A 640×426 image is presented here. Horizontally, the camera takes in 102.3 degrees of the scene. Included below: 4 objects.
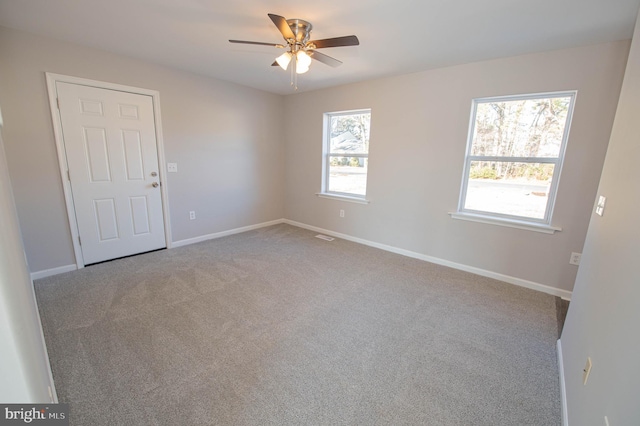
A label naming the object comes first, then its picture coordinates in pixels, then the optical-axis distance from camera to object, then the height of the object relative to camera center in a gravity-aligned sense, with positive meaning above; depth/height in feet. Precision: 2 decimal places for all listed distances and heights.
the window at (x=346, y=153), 13.26 +0.62
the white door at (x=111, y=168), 9.40 -0.44
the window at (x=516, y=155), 8.54 +0.53
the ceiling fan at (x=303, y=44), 6.50 +3.11
